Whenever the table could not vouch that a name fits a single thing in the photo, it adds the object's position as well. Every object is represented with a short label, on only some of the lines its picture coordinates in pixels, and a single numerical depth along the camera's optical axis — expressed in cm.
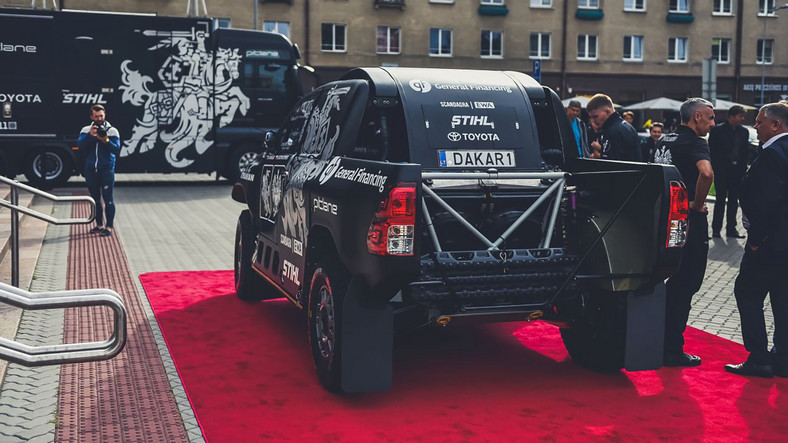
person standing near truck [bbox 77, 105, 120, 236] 1313
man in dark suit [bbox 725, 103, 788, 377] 621
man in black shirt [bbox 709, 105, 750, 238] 1380
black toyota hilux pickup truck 541
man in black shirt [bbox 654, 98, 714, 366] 658
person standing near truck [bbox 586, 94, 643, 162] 887
